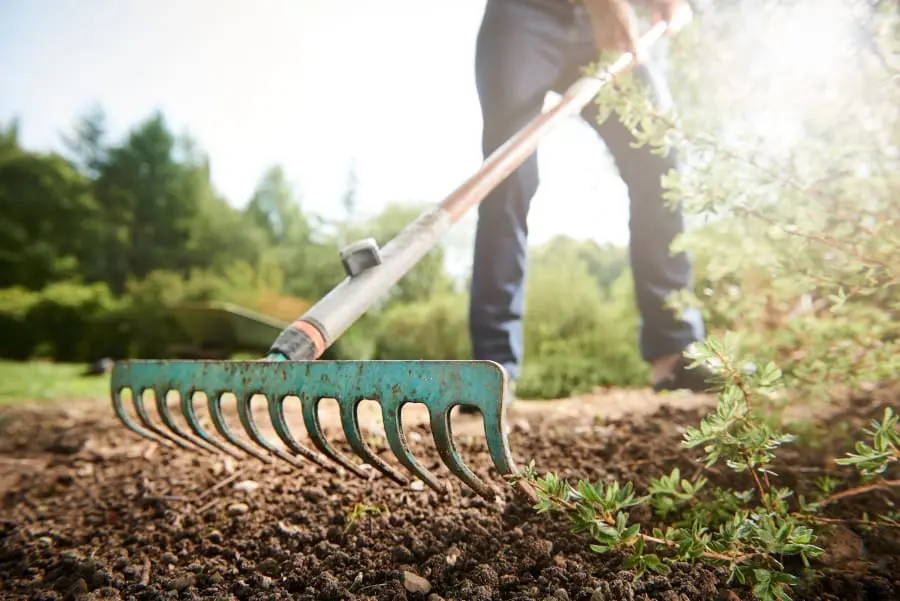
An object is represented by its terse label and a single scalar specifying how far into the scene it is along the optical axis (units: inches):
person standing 106.9
